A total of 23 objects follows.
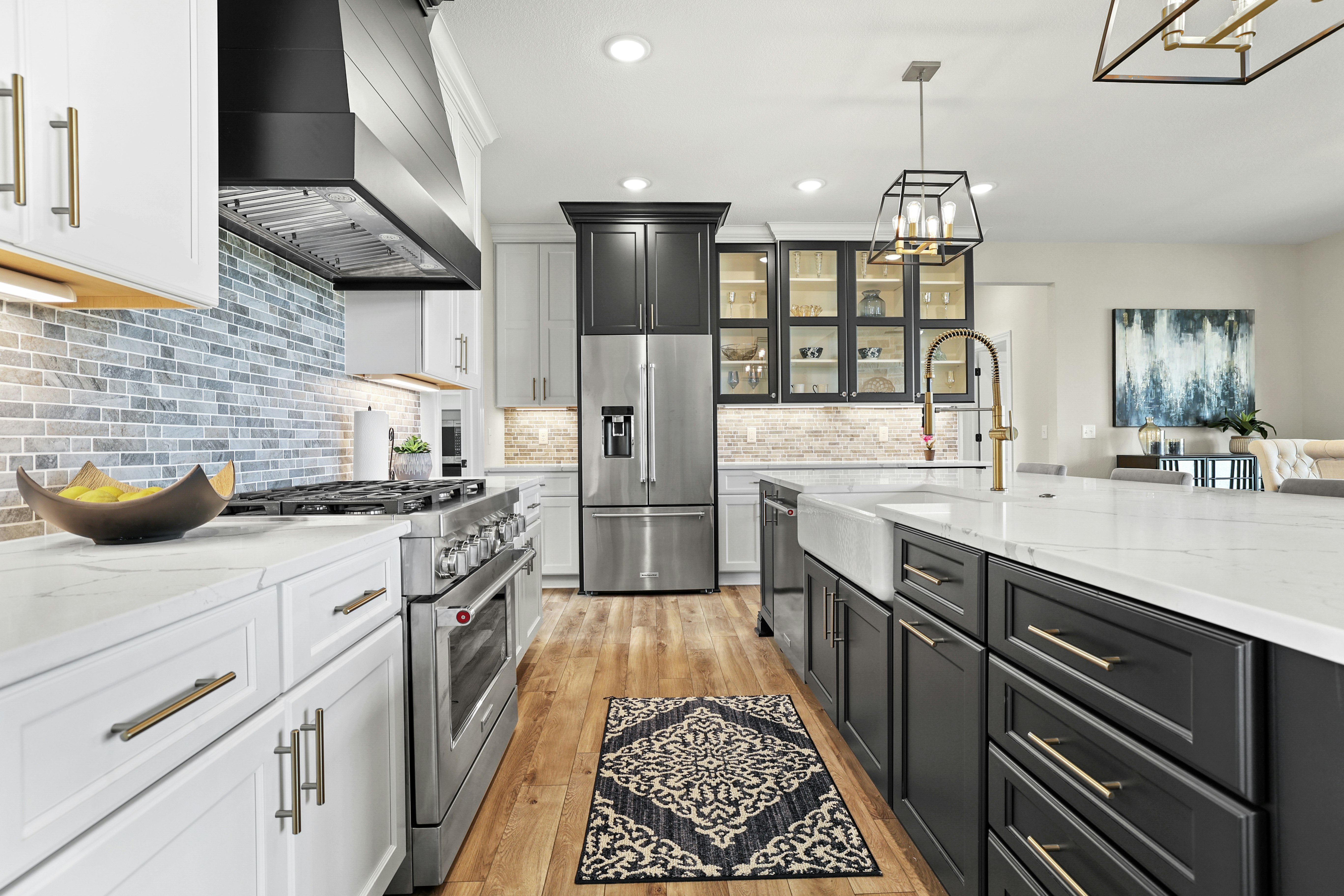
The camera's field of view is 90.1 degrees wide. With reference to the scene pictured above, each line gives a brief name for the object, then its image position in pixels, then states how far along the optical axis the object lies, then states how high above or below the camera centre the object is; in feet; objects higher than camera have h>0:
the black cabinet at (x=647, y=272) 14.99 +3.92
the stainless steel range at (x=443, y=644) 5.08 -1.63
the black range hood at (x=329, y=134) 4.86 +2.42
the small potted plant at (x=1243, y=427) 17.40 +0.46
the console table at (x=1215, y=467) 16.84 -0.55
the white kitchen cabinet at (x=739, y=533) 15.60 -2.01
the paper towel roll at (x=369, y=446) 8.23 +0.03
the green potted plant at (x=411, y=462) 8.94 -0.17
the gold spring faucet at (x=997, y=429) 6.89 +0.18
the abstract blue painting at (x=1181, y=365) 18.03 +2.15
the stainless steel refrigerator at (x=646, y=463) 14.92 -0.35
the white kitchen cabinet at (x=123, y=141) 3.00 +1.60
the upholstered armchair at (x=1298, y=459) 13.11 -0.30
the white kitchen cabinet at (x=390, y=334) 8.50 +1.46
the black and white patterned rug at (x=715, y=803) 5.45 -3.35
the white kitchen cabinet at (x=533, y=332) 16.01 +2.77
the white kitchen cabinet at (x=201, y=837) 2.18 -1.49
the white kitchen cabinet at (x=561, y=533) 15.60 -1.99
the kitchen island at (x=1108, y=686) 2.33 -1.14
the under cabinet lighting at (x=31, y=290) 3.77 +0.94
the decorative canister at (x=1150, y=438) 17.66 +0.18
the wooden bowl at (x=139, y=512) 3.53 -0.34
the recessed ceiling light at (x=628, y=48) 8.79 +5.33
